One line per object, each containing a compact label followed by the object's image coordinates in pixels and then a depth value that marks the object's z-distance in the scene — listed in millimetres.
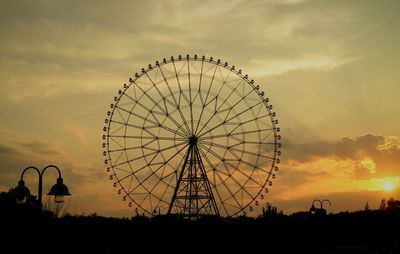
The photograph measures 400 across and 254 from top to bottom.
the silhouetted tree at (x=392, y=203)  96862
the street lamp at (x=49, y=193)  22016
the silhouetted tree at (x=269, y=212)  42750
